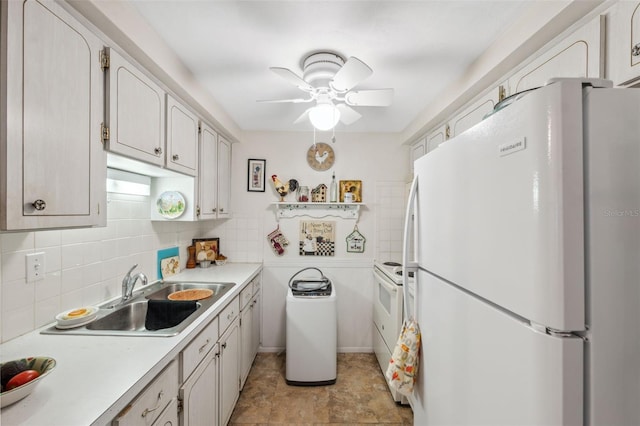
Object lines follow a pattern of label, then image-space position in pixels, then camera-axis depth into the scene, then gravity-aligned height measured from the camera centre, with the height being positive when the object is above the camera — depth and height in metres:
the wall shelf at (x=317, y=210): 2.95 +0.06
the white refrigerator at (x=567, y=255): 0.56 -0.08
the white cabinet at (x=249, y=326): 2.16 -0.97
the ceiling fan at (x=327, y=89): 1.43 +0.71
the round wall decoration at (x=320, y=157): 2.96 +0.63
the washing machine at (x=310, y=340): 2.28 -1.03
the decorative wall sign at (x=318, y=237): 2.95 -0.23
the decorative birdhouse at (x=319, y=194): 2.92 +0.23
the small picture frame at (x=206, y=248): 2.65 -0.32
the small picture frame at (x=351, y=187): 2.95 +0.31
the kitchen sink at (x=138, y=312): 1.18 -0.51
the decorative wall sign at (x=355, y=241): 2.96 -0.27
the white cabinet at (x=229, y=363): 1.68 -0.98
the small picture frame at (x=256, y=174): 2.96 +0.45
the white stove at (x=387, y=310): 2.09 -0.81
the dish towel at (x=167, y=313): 1.54 -0.55
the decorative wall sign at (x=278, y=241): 2.93 -0.27
